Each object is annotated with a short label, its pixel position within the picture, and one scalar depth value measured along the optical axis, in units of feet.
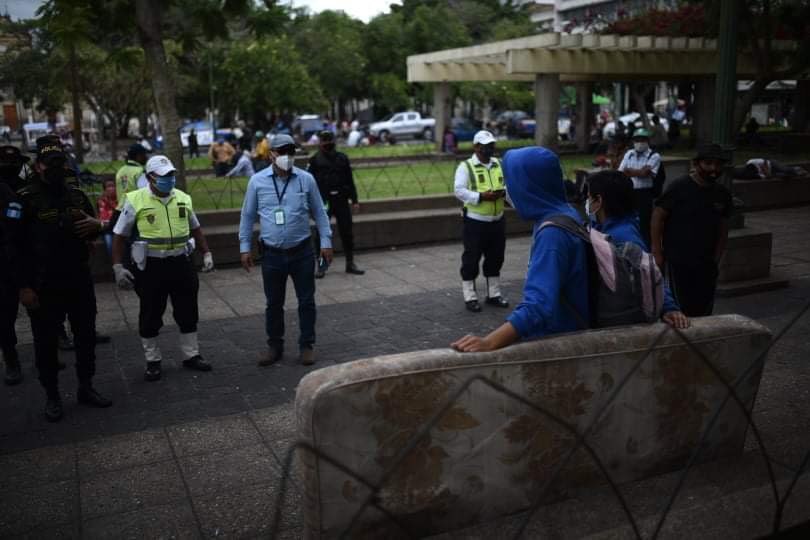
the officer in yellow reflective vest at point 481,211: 25.68
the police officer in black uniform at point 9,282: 19.01
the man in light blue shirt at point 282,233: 20.56
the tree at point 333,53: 165.99
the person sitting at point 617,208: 12.23
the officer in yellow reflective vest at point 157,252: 19.47
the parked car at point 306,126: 140.87
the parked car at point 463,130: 132.67
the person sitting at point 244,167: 57.70
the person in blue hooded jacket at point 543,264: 10.68
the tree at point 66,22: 33.01
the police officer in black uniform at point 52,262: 17.46
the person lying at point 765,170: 48.65
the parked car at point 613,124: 113.09
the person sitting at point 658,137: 84.38
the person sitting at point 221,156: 67.05
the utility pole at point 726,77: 25.09
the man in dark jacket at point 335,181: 32.45
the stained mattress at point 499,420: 10.14
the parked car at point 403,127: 144.87
